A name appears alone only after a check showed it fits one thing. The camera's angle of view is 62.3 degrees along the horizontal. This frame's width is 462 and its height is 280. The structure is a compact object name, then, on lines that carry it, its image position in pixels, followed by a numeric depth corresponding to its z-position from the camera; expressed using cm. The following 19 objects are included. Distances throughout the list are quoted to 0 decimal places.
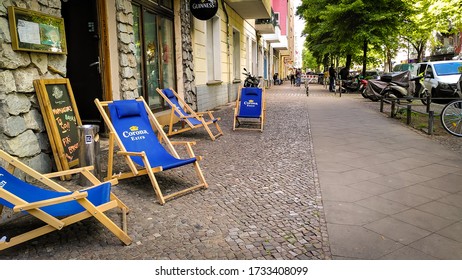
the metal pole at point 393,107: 998
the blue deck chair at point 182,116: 690
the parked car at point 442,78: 1312
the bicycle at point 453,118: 712
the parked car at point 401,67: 2885
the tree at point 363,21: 1733
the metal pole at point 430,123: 733
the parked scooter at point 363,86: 1611
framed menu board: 399
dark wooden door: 621
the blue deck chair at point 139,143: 383
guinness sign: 952
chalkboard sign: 431
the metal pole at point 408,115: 865
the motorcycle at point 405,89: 1352
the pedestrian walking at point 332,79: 2252
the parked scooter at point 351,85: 2091
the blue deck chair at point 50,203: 253
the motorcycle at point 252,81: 1351
